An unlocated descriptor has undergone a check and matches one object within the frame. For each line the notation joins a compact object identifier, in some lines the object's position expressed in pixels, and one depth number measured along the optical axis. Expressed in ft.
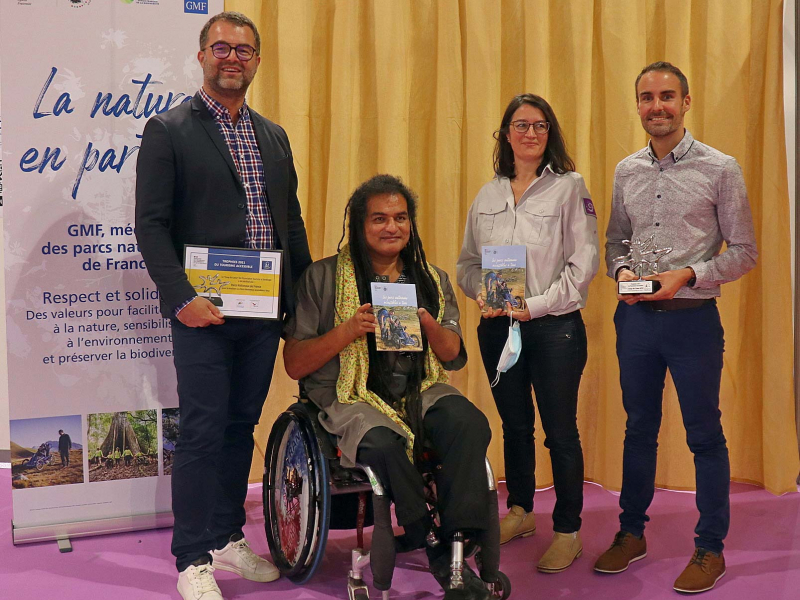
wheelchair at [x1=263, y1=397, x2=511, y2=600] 7.49
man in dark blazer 8.01
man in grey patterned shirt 8.52
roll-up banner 9.62
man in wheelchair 7.59
